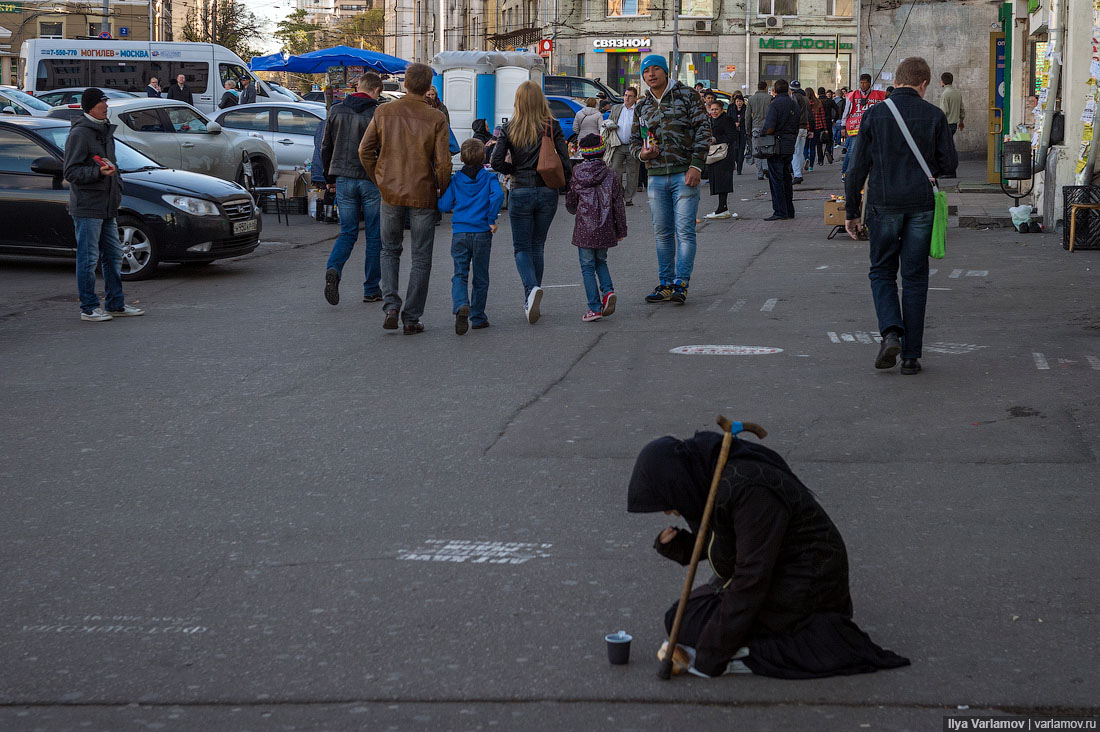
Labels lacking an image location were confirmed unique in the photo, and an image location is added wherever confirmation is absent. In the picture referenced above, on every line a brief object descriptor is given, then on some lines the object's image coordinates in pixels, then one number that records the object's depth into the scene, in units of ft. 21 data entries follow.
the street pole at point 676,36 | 179.73
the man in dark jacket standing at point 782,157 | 57.72
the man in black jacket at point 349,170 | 35.65
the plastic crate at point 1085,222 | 44.76
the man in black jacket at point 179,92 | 94.68
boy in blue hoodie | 30.99
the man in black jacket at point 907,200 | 25.39
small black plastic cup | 12.26
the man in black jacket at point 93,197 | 33.42
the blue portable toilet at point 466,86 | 89.56
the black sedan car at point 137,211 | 42.91
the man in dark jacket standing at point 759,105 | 75.66
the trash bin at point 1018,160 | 50.75
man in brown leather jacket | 31.37
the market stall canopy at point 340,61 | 117.80
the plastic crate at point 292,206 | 68.33
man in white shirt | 59.47
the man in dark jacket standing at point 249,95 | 94.12
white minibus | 102.53
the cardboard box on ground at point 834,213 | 50.72
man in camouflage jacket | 34.04
